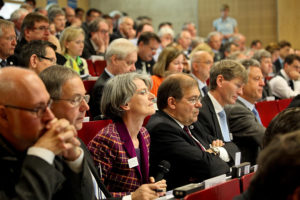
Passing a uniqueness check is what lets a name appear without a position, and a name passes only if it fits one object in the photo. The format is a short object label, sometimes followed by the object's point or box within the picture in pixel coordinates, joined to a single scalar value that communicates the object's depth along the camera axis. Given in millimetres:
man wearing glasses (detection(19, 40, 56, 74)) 3514
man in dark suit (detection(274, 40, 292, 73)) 9714
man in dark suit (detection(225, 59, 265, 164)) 3768
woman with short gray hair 2576
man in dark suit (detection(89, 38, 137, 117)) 4750
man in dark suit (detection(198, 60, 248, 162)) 3491
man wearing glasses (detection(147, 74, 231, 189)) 2912
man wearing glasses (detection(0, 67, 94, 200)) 1532
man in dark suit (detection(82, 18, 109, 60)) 6598
